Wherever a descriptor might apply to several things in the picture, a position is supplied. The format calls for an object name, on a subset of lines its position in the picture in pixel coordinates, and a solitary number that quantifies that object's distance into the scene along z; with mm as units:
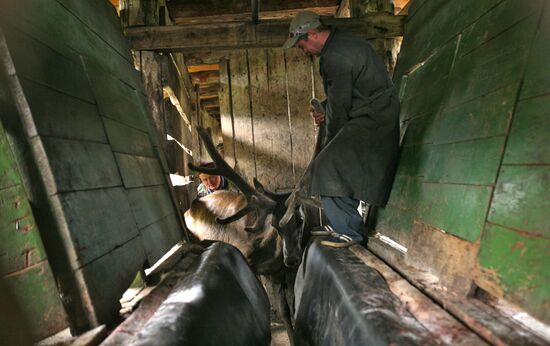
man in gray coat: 2367
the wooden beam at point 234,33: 3188
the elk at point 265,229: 3174
